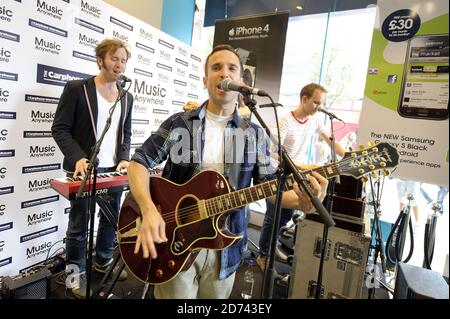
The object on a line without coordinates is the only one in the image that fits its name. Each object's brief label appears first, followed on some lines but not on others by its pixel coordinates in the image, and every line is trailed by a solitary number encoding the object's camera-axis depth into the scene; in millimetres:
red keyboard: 1850
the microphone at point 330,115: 2429
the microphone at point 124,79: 1946
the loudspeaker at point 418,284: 1606
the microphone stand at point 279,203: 991
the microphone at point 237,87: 1130
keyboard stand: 2217
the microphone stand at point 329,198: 1443
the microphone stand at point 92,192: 1710
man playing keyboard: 2271
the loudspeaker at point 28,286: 1923
